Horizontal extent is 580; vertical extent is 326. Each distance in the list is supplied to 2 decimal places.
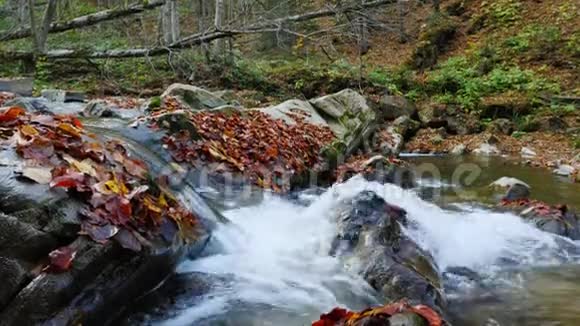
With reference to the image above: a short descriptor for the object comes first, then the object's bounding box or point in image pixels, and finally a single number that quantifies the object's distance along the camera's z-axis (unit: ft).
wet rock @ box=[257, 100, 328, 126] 32.27
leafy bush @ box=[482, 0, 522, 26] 65.33
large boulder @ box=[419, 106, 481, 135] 44.56
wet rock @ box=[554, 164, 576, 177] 30.68
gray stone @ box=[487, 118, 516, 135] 43.29
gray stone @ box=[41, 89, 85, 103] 31.37
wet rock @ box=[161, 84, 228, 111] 29.96
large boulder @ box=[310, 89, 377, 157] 35.68
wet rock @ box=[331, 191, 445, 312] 12.42
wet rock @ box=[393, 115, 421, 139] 43.65
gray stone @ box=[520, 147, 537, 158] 36.87
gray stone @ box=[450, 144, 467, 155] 39.63
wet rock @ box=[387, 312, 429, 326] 8.29
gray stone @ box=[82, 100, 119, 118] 24.84
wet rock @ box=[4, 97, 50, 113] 23.38
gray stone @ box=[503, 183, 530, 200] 24.20
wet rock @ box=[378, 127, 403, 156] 38.11
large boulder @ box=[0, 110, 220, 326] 8.38
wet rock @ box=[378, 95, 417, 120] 46.37
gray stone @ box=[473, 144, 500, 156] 38.93
